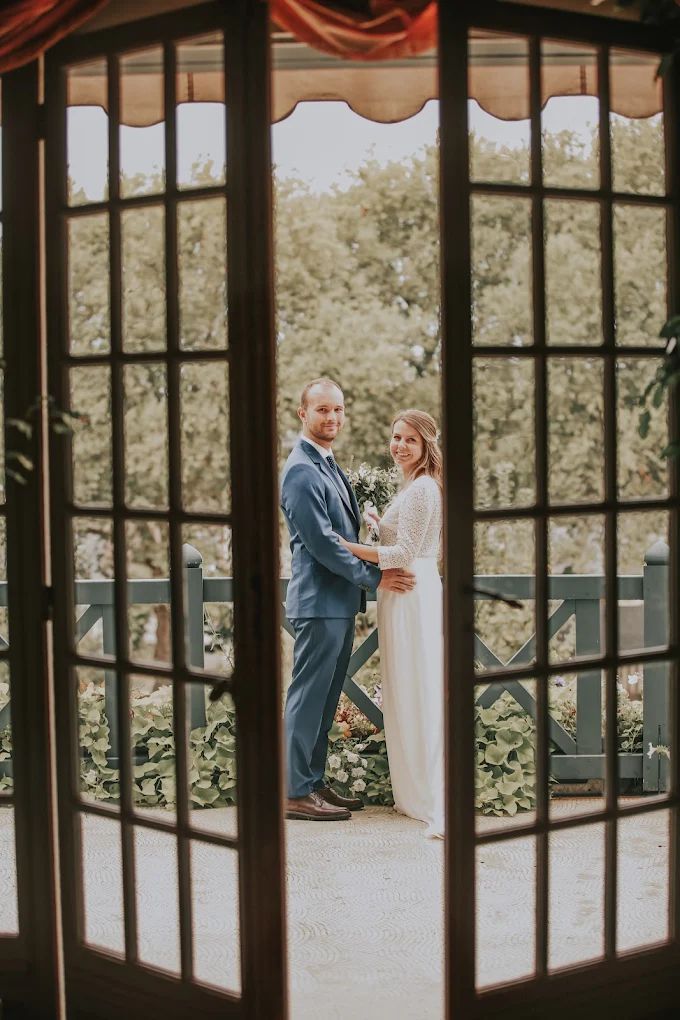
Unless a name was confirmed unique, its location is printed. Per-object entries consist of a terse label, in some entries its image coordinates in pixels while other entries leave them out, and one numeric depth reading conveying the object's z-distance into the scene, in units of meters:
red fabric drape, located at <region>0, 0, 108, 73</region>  2.46
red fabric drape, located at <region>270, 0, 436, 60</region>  2.39
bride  4.17
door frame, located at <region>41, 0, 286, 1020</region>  2.38
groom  4.16
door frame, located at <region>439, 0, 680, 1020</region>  2.41
